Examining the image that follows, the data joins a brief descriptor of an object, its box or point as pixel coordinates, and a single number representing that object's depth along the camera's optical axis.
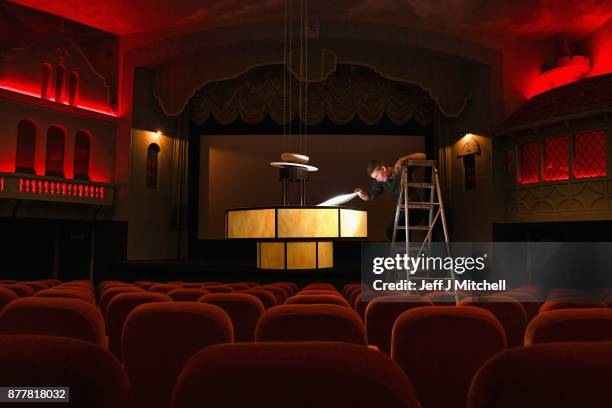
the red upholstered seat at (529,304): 2.88
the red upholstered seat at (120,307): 2.36
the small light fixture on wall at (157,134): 11.14
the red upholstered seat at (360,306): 2.95
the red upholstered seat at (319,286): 4.57
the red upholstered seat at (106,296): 3.07
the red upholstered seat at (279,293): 3.36
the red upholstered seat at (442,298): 2.85
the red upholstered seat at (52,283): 4.83
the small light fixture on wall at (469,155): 10.40
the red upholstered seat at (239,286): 4.35
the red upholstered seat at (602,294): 4.35
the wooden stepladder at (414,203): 4.86
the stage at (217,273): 8.22
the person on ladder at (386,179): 5.25
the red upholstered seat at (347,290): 4.63
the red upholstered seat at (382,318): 2.30
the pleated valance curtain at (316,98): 10.59
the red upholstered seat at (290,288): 4.56
